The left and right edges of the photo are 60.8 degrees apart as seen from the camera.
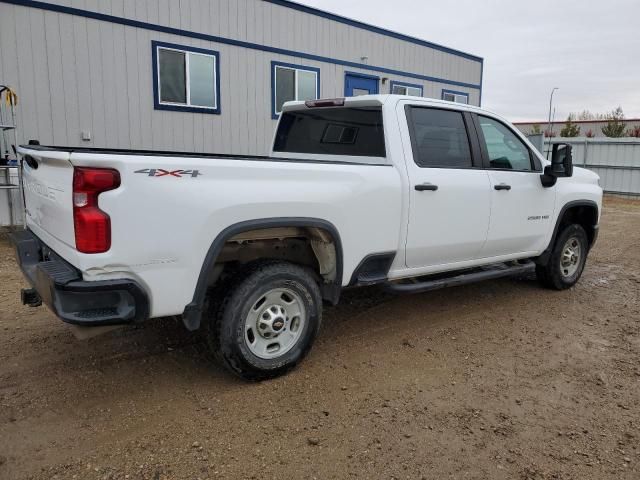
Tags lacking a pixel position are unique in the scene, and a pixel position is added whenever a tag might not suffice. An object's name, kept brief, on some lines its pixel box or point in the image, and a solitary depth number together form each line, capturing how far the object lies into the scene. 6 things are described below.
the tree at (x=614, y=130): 27.27
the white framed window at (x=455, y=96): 15.91
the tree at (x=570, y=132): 28.69
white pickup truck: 2.88
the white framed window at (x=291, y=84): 11.39
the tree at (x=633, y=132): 25.50
